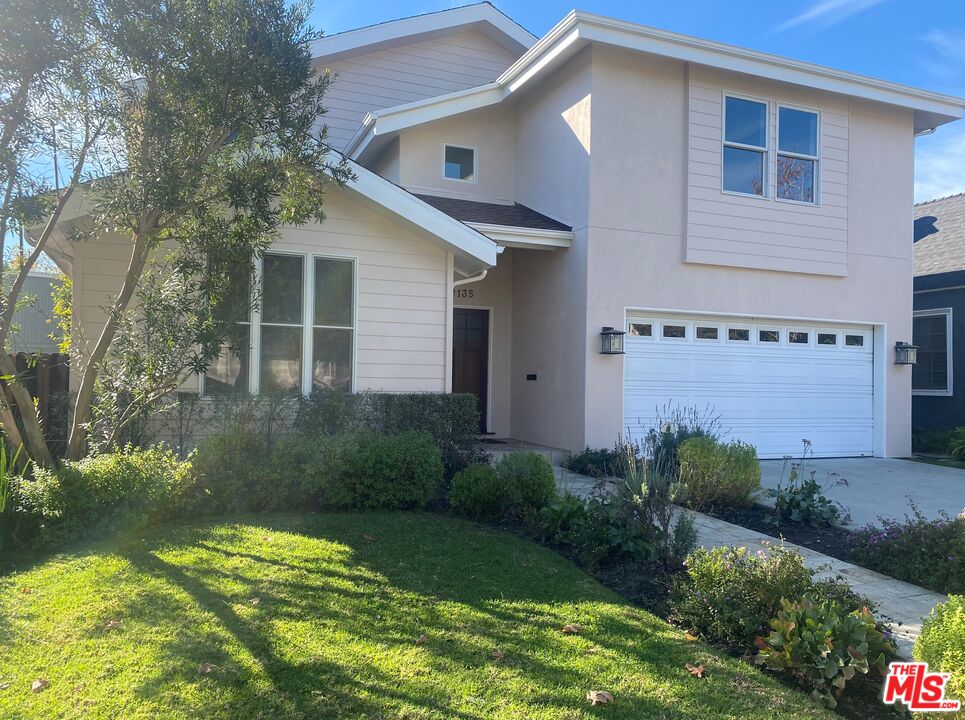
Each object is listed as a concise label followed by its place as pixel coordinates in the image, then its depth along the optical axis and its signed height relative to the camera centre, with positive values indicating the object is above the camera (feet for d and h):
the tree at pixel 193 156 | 19.13 +6.17
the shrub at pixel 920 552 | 17.84 -5.05
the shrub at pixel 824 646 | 11.94 -4.97
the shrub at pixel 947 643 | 10.66 -4.41
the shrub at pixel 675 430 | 31.73 -3.16
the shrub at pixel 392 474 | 23.70 -3.89
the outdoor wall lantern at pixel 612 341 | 34.96 +1.17
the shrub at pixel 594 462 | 32.48 -4.76
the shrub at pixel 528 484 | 23.40 -4.11
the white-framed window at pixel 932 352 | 48.75 +1.21
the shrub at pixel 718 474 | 26.40 -4.14
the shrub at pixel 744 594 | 13.87 -4.69
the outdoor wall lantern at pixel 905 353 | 41.70 +0.93
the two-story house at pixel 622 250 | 31.17 +5.85
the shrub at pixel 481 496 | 23.54 -4.53
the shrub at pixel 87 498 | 19.21 -4.01
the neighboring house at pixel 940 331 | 47.70 +2.71
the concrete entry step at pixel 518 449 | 35.79 -4.61
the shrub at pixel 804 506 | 23.94 -4.85
